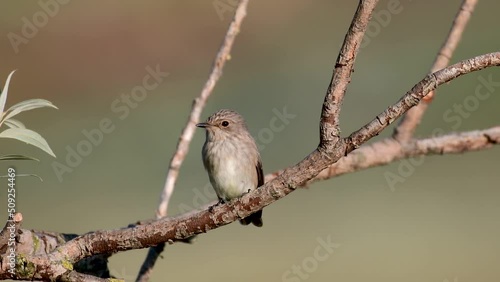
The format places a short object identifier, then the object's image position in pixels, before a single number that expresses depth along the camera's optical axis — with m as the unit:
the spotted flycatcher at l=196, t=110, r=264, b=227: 10.94
